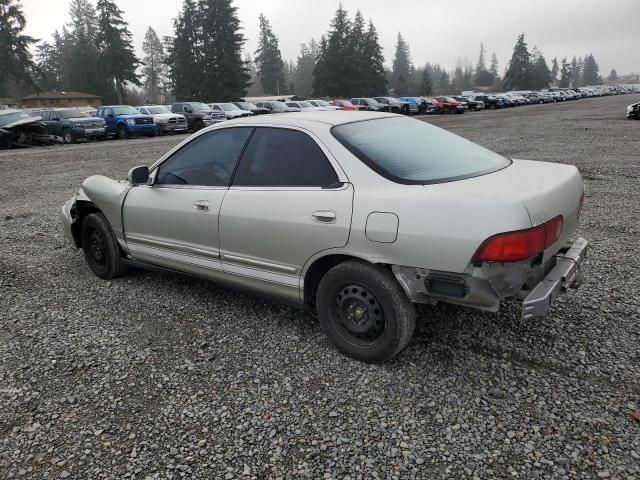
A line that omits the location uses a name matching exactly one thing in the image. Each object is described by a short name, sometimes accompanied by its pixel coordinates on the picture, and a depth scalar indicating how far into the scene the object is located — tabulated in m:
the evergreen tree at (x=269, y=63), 86.25
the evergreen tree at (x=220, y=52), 54.75
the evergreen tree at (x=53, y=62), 75.50
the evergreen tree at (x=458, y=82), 118.30
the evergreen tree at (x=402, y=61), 116.00
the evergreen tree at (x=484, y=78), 127.38
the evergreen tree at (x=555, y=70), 169.15
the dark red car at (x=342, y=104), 31.83
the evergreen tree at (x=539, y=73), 100.81
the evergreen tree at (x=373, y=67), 66.88
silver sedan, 2.61
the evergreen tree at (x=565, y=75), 137.75
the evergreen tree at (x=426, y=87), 83.25
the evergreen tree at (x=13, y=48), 50.44
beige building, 60.38
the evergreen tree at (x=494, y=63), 177.21
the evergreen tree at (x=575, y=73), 165.38
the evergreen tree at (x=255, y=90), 108.47
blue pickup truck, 22.84
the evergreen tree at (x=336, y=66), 65.06
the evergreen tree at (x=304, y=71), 109.19
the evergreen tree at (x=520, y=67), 100.06
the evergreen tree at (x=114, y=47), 54.97
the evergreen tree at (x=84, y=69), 63.03
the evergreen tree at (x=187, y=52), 55.72
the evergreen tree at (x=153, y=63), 98.31
